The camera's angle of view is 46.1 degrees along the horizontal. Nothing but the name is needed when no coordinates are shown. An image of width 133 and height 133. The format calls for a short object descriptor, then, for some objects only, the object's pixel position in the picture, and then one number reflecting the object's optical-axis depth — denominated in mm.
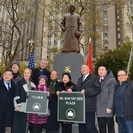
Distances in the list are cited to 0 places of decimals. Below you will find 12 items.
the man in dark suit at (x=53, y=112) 3914
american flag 9601
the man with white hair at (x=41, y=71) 5328
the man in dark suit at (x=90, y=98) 3729
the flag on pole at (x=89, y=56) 8445
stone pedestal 6000
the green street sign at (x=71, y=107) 3709
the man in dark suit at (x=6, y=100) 3688
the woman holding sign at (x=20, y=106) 3707
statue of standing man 6936
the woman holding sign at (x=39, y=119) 3768
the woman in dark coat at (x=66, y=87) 4031
